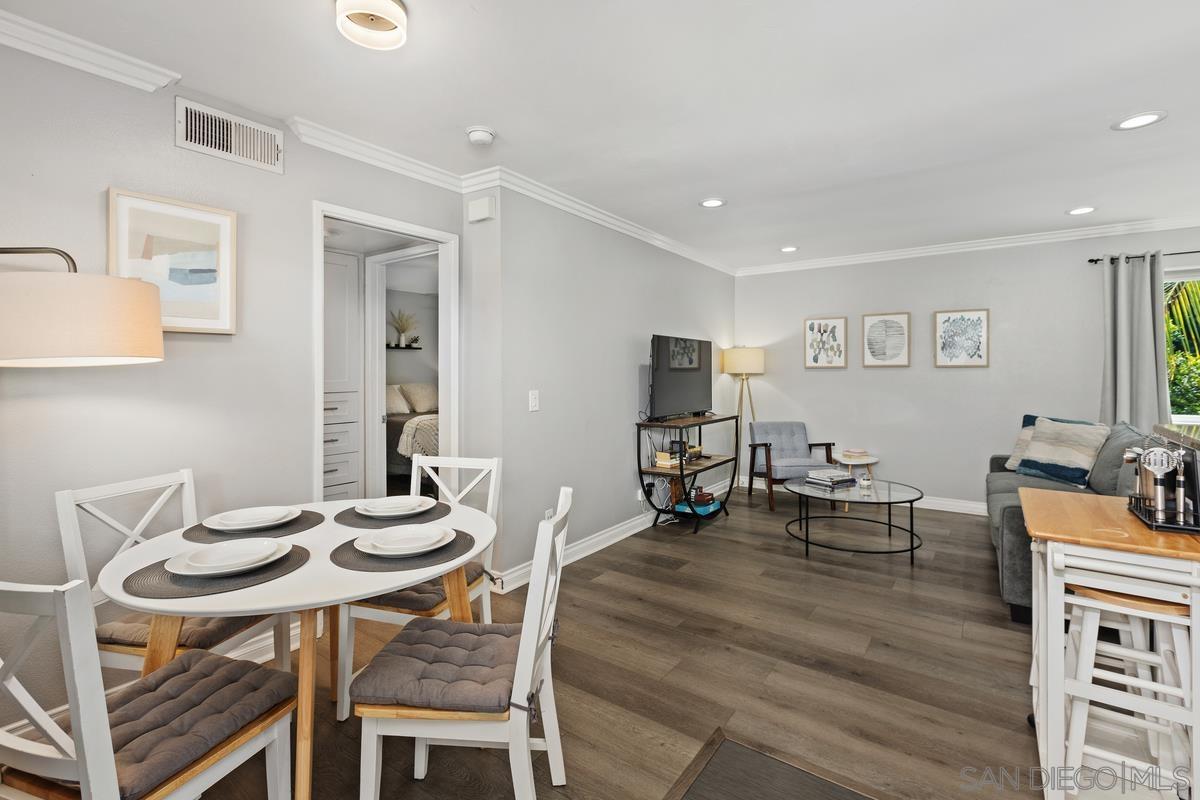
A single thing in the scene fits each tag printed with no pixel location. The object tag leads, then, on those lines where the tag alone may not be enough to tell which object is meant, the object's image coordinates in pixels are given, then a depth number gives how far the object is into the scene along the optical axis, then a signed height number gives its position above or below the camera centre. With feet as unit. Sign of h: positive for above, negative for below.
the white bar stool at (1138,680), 4.80 -2.58
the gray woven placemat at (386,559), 5.27 -1.61
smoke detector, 8.85 +4.15
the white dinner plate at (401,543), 5.48 -1.51
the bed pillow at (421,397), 19.17 -0.10
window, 14.21 +1.24
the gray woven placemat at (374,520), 6.68 -1.53
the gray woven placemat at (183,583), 4.61 -1.61
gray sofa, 9.37 -2.14
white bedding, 16.78 -1.31
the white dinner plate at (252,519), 6.32 -1.44
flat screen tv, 14.74 +0.46
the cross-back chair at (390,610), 6.72 -2.60
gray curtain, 13.58 +1.16
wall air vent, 7.50 +3.62
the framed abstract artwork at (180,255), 6.93 +1.82
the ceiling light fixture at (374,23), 5.52 +3.80
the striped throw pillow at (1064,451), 12.41 -1.37
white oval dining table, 4.46 -1.66
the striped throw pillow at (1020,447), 13.87 -1.38
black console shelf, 14.47 -1.99
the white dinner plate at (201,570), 4.89 -1.53
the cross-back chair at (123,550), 5.85 -1.87
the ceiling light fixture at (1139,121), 8.37 +4.11
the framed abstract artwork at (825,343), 18.44 +1.63
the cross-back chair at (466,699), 4.72 -2.56
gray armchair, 16.84 -1.76
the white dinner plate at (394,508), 6.81 -1.43
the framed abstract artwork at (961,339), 16.17 +1.55
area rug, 5.66 -4.04
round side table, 16.97 -2.12
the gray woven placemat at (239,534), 6.11 -1.55
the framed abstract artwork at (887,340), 17.35 +1.64
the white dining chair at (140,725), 3.30 -2.48
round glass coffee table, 12.45 -2.35
